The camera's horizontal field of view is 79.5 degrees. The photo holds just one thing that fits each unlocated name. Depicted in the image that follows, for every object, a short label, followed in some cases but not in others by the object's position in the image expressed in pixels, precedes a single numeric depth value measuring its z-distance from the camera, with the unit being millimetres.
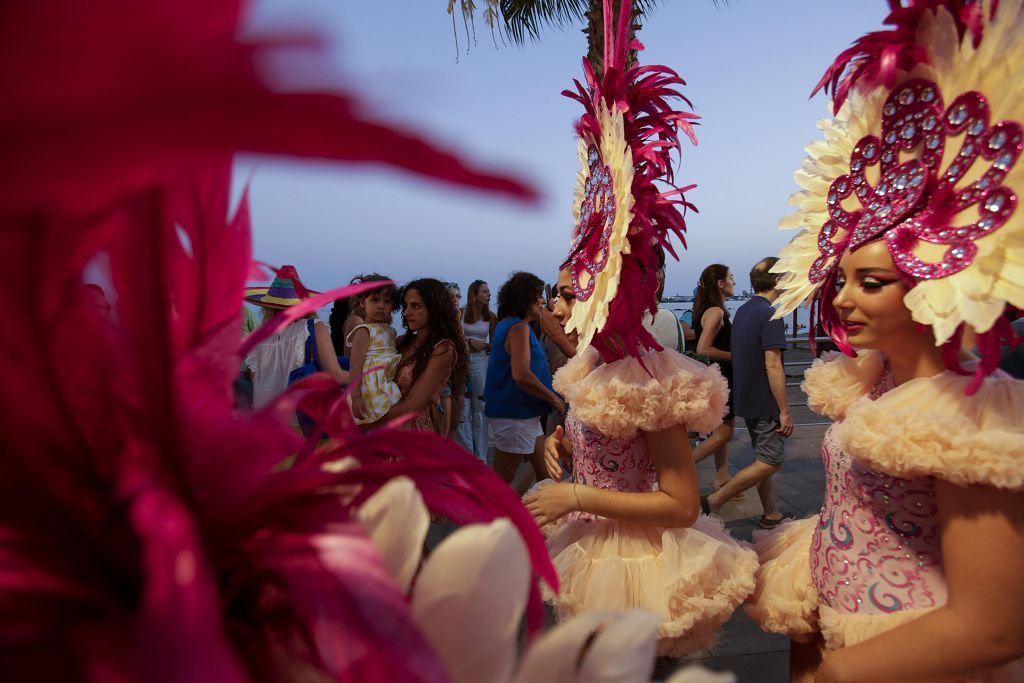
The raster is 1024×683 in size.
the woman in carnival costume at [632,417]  1592
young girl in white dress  3207
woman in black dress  4762
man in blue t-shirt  3773
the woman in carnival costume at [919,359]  983
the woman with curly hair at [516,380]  3859
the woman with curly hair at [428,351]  3113
